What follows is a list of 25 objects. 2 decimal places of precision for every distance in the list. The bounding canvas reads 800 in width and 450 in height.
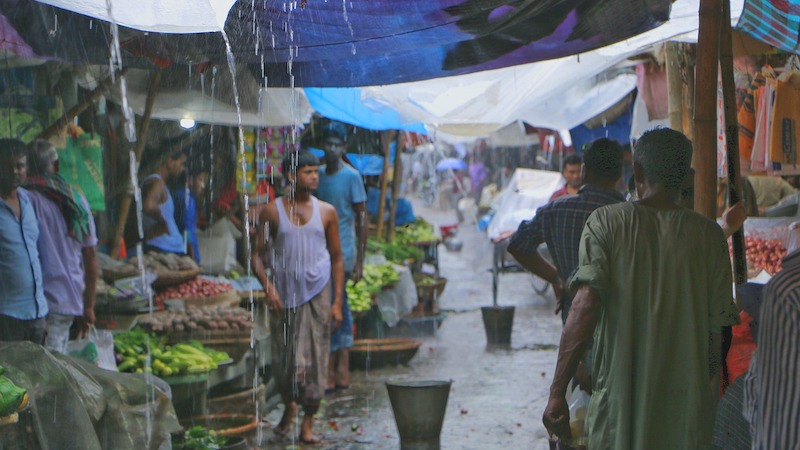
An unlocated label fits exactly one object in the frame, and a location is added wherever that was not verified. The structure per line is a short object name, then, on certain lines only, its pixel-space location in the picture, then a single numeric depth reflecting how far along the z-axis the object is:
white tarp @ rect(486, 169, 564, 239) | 17.88
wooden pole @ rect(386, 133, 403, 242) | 15.09
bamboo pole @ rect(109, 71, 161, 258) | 8.01
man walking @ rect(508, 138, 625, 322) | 5.32
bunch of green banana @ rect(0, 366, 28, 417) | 4.53
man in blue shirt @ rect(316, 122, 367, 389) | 9.73
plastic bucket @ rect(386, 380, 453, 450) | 6.61
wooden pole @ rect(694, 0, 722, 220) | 4.55
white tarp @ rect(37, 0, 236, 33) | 4.03
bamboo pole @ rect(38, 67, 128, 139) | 7.28
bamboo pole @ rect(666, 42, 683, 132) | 8.16
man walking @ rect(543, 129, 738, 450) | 3.64
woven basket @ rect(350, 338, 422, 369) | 10.64
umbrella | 36.66
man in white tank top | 7.59
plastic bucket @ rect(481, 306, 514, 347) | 12.13
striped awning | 5.84
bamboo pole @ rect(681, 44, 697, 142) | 8.65
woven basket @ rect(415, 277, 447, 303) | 13.99
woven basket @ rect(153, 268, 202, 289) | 8.87
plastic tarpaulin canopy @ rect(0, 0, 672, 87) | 5.23
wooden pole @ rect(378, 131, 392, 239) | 14.63
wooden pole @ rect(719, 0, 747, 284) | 4.71
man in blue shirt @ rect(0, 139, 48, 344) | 5.93
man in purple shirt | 6.54
